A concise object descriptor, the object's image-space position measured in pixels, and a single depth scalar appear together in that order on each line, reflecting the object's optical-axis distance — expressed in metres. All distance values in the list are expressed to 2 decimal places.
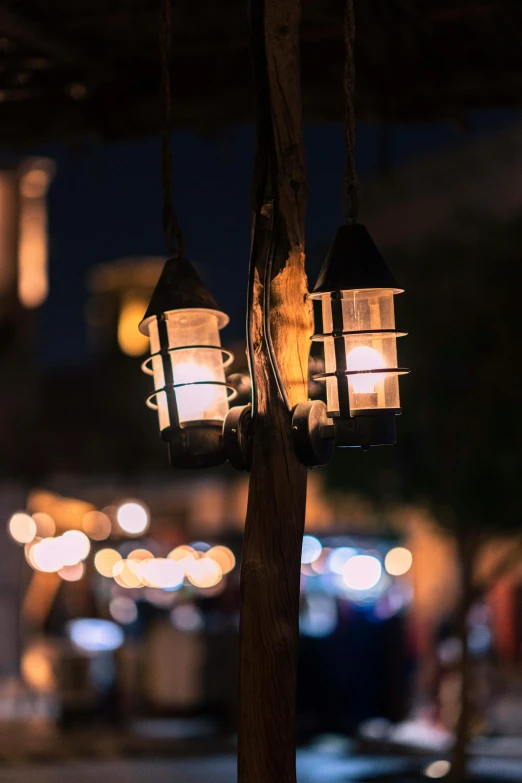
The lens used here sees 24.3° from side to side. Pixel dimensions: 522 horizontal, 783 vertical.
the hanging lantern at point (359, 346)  3.64
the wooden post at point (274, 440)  3.61
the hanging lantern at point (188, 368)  3.90
